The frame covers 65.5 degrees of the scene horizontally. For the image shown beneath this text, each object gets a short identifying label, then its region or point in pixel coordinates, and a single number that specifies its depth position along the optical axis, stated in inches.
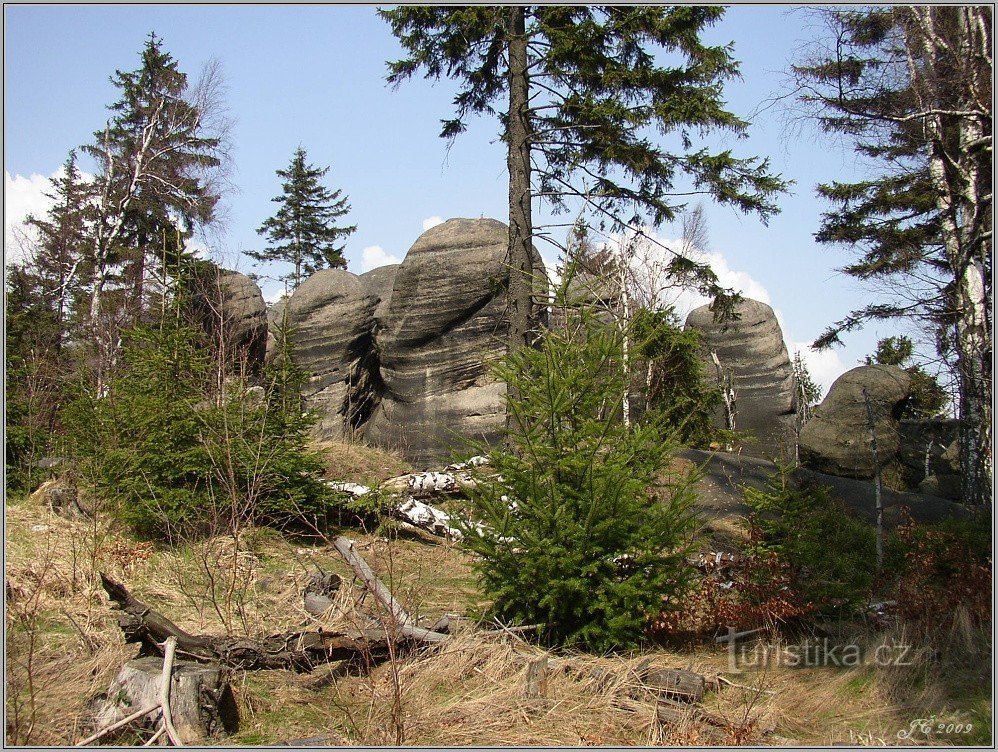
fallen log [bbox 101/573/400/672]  199.3
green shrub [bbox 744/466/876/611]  265.0
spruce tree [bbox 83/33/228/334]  783.7
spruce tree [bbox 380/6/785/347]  441.4
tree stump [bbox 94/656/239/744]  174.1
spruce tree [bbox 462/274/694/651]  225.0
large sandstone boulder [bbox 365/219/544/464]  737.6
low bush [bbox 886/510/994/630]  254.2
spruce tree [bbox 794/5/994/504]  418.9
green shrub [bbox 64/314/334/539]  356.2
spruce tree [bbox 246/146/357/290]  1542.8
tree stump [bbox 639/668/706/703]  195.8
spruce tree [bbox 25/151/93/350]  760.3
